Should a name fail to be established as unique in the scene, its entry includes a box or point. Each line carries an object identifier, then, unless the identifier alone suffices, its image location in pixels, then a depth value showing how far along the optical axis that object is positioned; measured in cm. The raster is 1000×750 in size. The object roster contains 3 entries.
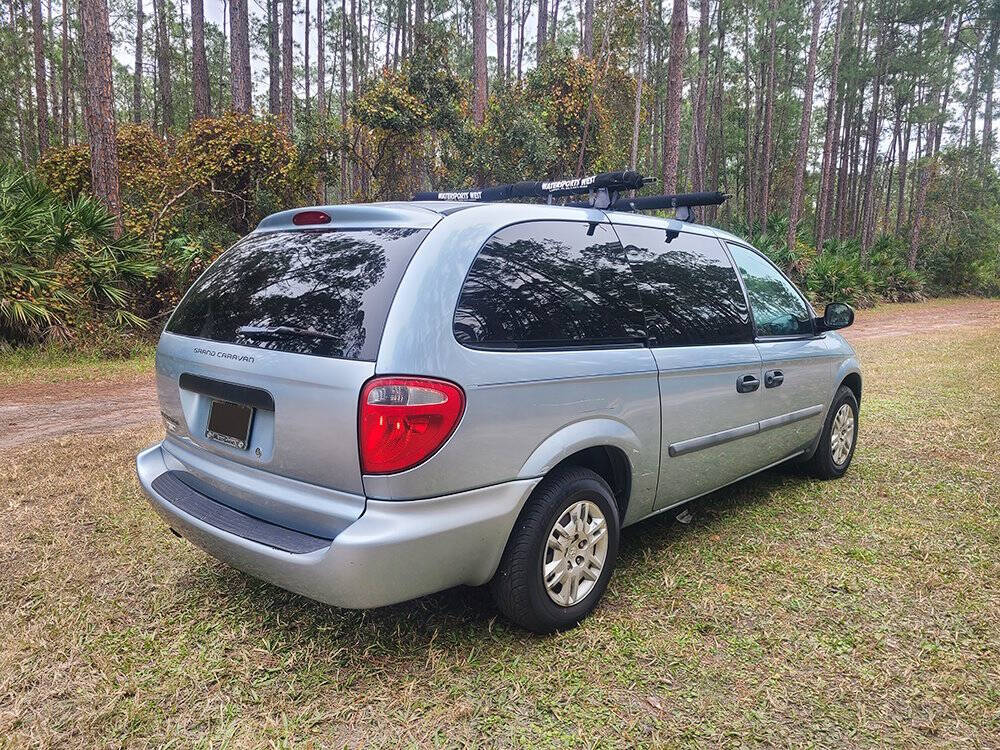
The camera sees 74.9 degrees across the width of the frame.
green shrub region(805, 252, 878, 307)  2036
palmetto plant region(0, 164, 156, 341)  877
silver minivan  211
